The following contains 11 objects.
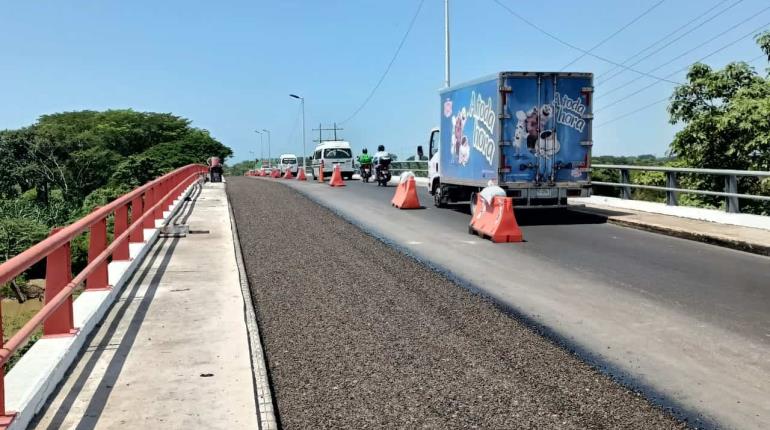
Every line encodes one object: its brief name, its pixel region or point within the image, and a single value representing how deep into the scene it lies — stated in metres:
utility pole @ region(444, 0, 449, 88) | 32.09
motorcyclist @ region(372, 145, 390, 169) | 32.17
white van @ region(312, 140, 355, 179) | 43.94
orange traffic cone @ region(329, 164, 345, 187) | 32.62
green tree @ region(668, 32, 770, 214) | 20.58
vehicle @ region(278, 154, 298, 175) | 62.64
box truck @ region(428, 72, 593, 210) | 14.77
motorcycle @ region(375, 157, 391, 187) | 31.69
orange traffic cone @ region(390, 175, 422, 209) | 19.19
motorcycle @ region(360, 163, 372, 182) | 35.66
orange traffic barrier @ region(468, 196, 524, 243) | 12.38
